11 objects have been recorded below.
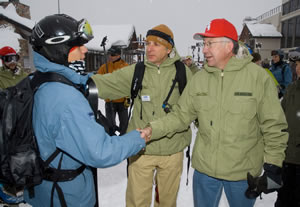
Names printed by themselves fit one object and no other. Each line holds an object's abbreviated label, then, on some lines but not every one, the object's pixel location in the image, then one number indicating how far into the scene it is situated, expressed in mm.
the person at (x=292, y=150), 2912
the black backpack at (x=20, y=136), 1416
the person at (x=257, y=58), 6144
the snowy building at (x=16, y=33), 12047
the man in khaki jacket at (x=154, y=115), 2793
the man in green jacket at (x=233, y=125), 2012
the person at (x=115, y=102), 6637
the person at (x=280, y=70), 6176
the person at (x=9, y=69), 5246
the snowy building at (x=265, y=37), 36562
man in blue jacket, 1438
